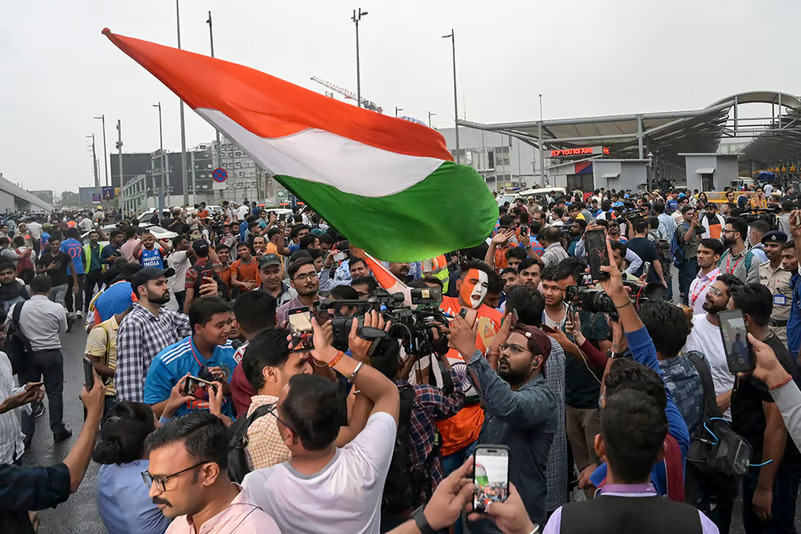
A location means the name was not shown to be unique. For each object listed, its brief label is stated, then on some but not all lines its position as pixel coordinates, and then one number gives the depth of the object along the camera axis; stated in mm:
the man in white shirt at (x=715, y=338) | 5273
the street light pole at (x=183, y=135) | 35062
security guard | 7562
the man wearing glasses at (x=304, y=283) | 7117
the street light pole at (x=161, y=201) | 25133
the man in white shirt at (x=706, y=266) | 8102
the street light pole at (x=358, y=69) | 44150
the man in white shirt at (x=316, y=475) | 2996
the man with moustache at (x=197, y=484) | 2715
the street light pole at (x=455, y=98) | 51088
